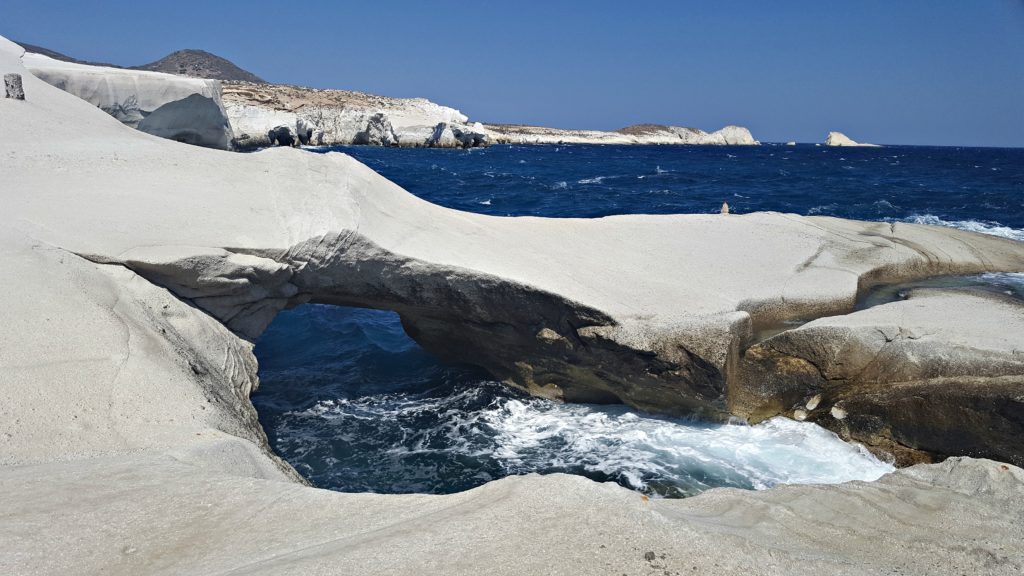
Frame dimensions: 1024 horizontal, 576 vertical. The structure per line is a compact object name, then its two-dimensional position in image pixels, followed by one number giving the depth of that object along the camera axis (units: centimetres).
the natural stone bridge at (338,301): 356
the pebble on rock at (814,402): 889
